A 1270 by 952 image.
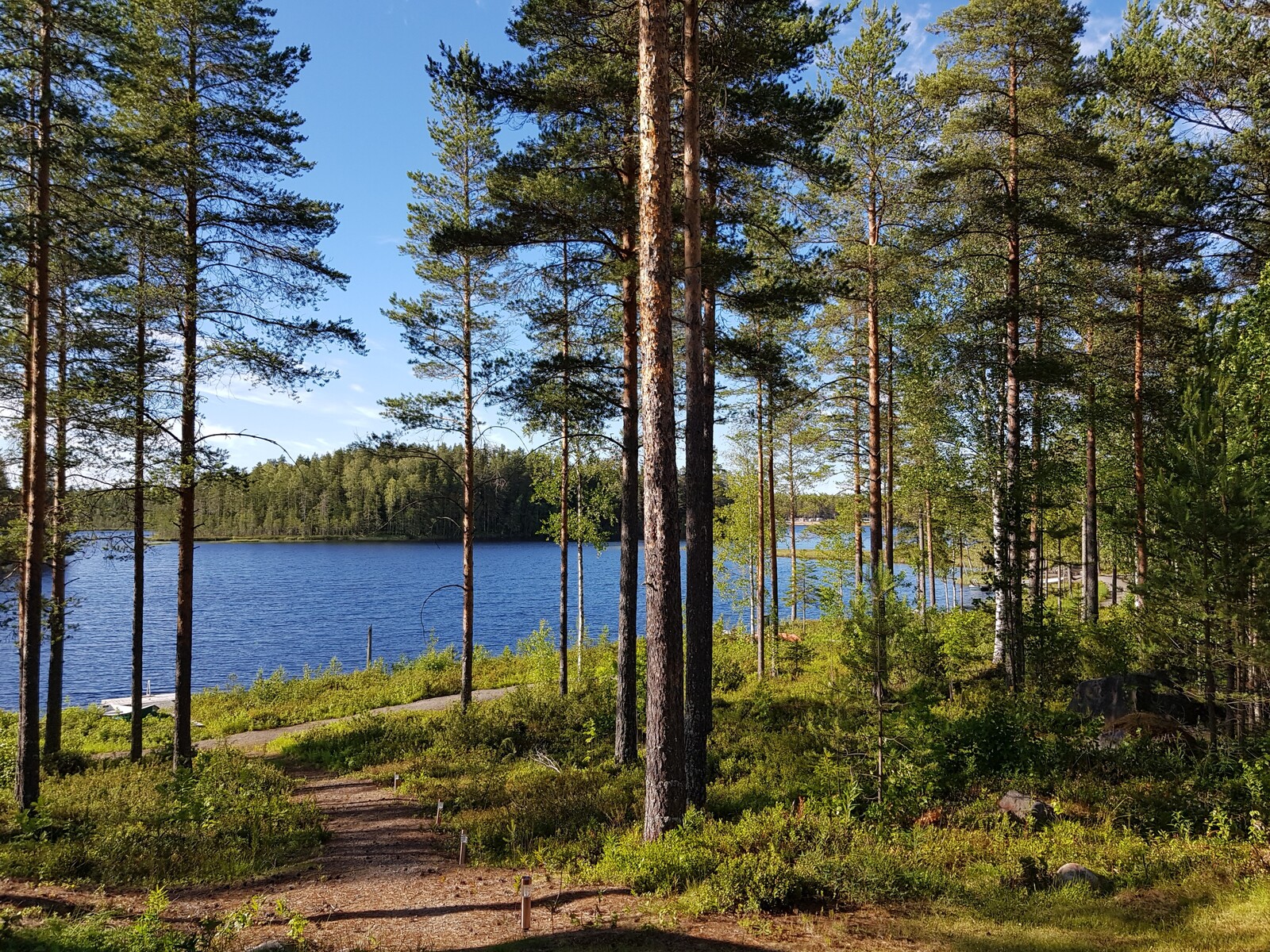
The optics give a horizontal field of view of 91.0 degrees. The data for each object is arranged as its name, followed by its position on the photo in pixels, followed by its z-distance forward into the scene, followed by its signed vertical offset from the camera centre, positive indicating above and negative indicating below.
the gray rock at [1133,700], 11.38 -3.65
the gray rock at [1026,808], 8.34 -4.15
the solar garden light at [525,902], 6.13 -3.95
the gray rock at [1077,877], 6.64 -4.00
